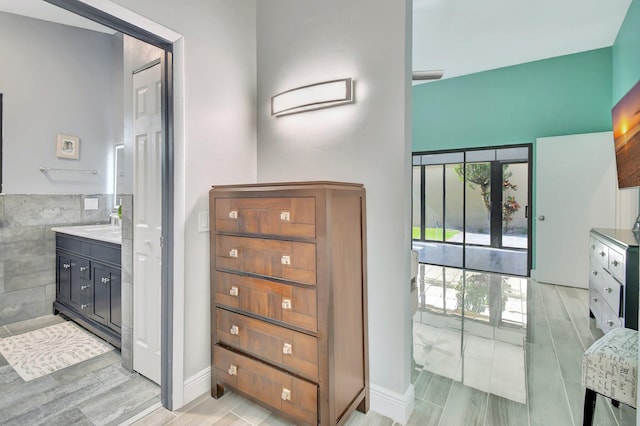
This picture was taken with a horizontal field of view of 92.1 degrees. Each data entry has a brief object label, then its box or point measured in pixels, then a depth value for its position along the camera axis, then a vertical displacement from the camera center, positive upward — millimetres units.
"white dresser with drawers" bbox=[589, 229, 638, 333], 2234 -563
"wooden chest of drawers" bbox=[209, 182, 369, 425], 1512 -484
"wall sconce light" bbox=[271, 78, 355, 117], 1860 +718
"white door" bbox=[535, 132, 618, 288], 4234 +143
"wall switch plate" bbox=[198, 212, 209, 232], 1978 -89
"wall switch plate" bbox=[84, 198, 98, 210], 3580 +47
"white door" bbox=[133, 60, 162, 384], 2076 -89
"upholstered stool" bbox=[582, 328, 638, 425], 1428 -776
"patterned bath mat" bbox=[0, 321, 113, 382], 2330 -1194
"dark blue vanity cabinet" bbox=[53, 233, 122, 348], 2582 -713
